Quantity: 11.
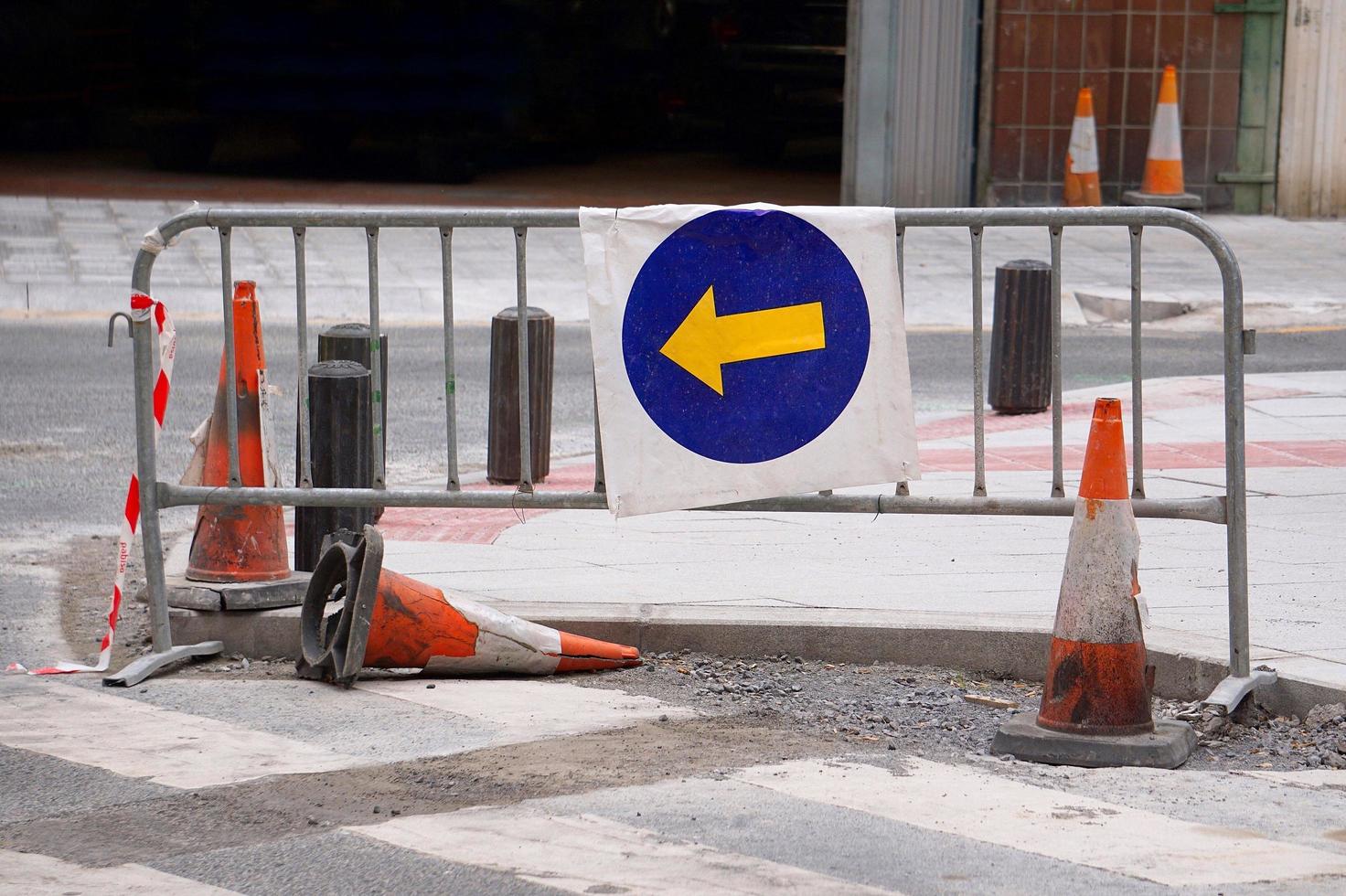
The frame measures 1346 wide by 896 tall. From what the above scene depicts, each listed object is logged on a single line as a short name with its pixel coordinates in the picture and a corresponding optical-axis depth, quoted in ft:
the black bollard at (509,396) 54.08
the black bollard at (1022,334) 63.82
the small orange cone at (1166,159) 114.21
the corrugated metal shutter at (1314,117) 118.11
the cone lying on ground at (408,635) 36.58
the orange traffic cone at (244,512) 39.96
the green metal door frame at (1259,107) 117.70
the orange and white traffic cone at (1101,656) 32.53
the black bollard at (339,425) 41.75
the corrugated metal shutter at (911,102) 118.42
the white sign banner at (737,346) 36.45
